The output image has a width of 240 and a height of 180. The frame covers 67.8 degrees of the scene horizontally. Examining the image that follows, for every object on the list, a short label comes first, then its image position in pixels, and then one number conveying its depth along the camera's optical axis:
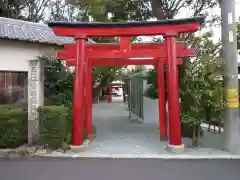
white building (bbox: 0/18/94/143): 5.48
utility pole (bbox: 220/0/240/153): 4.95
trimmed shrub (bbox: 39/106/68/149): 5.04
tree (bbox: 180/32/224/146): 5.14
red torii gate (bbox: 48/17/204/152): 5.05
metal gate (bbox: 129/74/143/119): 10.09
